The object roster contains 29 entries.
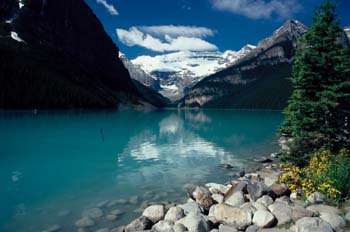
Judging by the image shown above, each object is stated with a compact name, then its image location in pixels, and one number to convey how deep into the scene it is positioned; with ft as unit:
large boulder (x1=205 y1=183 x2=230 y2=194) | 60.36
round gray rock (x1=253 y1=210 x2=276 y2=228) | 39.47
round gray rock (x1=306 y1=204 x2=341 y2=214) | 39.58
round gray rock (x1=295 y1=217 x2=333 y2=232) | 34.38
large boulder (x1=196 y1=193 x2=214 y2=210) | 50.31
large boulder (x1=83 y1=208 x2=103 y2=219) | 52.54
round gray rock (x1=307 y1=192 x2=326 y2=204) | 43.70
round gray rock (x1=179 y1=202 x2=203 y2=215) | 47.15
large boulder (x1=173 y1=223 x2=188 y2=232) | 39.45
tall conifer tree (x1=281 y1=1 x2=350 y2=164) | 62.80
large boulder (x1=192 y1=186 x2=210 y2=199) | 55.35
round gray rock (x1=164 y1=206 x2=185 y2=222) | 44.50
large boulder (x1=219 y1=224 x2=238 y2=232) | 38.99
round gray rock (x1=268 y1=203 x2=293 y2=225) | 39.95
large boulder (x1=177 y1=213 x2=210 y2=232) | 39.40
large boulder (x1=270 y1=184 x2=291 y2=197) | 50.80
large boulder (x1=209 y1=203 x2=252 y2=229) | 40.75
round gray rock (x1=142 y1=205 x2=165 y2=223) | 45.98
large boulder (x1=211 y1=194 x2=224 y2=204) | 53.35
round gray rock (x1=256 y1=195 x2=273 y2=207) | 46.90
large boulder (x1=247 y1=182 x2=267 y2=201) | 50.29
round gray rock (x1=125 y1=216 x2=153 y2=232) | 42.86
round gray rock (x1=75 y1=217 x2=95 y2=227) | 48.73
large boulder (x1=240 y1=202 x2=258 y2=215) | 42.86
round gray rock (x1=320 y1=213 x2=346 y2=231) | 35.89
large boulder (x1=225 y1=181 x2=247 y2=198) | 53.98
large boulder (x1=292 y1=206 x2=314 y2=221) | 39.29
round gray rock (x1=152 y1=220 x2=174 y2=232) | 40.59
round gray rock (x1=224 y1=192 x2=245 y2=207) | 48.94
